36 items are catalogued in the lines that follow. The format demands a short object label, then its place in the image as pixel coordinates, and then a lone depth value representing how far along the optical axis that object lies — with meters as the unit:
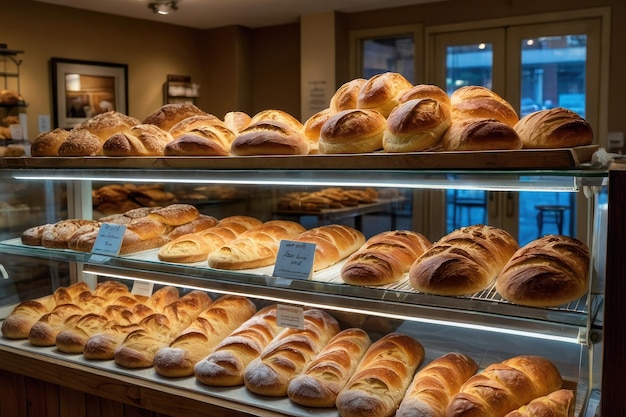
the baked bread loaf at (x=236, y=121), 2.09
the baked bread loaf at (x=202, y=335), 1.83
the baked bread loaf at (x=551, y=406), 1.38
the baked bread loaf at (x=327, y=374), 1.60
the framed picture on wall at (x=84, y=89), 5.74
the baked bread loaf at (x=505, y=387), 1.40
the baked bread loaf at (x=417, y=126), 1.50
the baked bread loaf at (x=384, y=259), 1.58
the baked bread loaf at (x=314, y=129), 1.83
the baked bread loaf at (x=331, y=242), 1.79
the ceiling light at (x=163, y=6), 5.51
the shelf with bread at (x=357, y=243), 1.37
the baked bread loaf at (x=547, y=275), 1.33
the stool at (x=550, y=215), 5.22
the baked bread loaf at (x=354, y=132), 1.60
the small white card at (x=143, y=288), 2.49
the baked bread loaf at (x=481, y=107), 1.57
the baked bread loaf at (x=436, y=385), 1.45
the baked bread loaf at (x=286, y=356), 1.67
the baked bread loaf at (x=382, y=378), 1.51
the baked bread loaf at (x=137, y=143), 1.96
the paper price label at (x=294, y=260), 1.65
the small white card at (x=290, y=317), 1.86
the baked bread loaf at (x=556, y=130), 1.36
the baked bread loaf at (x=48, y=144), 2.22
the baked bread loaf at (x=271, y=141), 1.70
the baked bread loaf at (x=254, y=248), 1.81
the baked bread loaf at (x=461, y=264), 1.43
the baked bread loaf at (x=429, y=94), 1.62
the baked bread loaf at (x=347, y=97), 1.79
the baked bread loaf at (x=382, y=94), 1.70
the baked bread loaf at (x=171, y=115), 2.19
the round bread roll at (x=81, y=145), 2.09
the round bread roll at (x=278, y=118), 1.92
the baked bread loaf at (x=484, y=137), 1.38
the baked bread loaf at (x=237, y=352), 1.74
